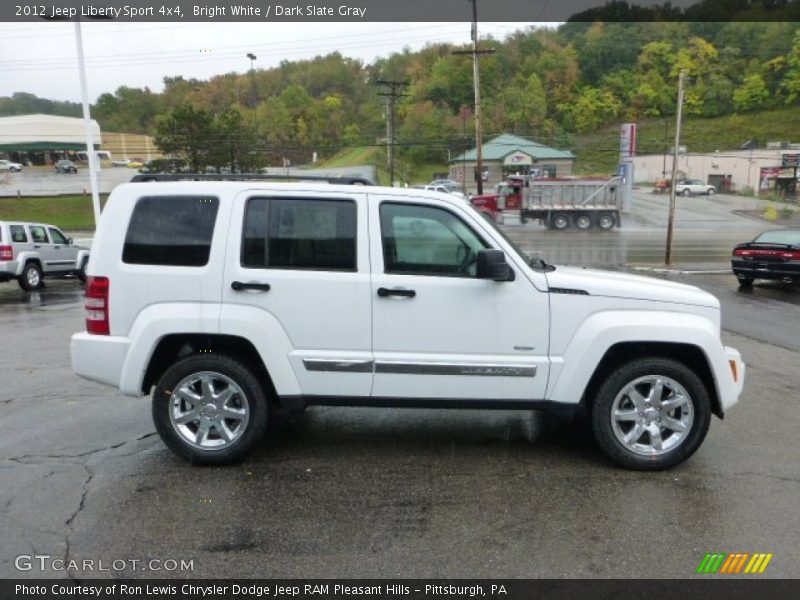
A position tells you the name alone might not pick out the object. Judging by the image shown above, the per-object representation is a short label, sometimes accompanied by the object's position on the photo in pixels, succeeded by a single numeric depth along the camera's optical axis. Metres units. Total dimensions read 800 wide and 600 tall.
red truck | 38.84
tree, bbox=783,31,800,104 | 103.94
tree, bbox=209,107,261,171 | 49.06
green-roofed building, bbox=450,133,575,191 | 62.93
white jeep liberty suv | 4.17
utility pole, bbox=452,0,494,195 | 35.47
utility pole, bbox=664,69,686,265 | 21.52
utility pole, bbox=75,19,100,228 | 21.27
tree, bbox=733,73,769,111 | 106.38
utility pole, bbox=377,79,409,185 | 48.53
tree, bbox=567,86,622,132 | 105.19
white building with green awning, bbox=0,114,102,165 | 70.25
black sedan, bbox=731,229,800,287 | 14.88
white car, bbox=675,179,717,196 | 66.38
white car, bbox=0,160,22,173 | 67.34
